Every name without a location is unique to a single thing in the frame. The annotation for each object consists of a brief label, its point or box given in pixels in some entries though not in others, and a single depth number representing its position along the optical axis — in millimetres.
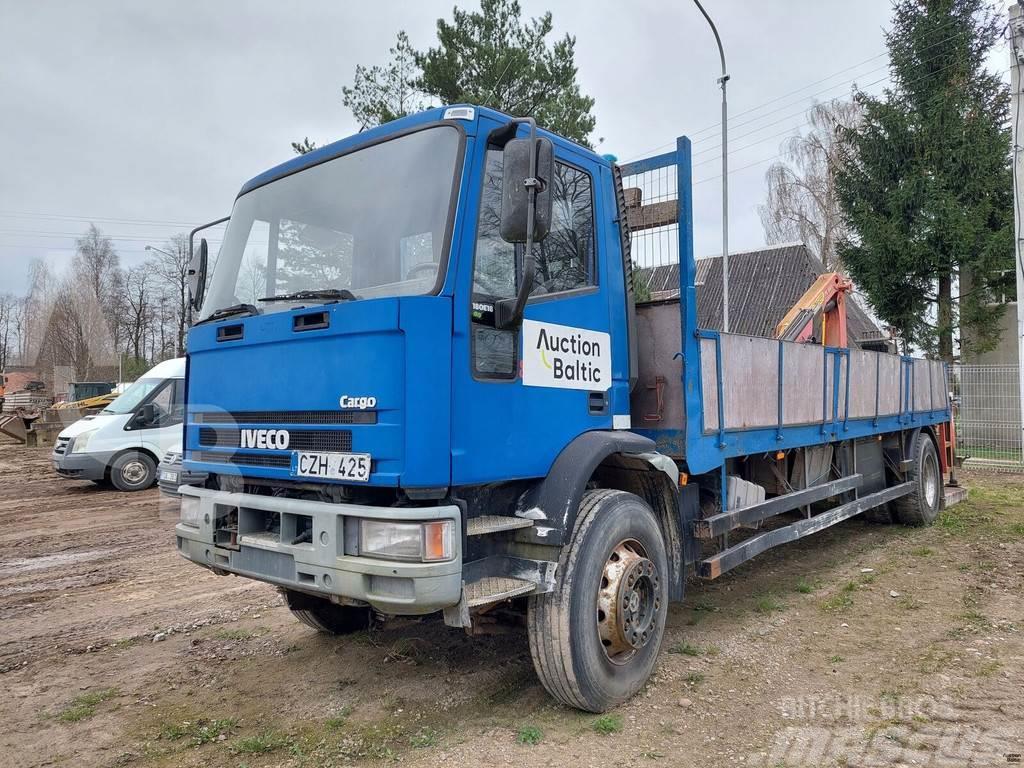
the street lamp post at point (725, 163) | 12625
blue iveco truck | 3053
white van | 11953
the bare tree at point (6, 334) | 59250
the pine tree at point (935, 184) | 17672
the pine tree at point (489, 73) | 17062
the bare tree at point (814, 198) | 28016
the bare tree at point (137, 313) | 51219
